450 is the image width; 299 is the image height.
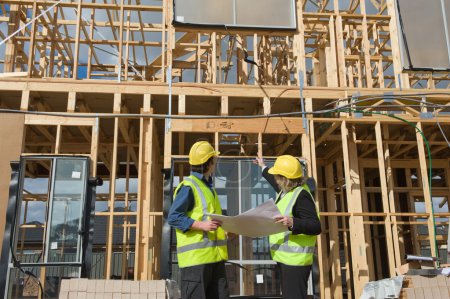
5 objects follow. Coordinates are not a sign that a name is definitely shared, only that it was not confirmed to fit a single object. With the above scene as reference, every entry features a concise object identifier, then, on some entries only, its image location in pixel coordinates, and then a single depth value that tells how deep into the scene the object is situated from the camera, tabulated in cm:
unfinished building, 798
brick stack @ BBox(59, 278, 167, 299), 472
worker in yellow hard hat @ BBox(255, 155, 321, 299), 415
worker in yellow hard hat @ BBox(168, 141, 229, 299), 386
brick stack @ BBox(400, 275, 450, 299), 566
